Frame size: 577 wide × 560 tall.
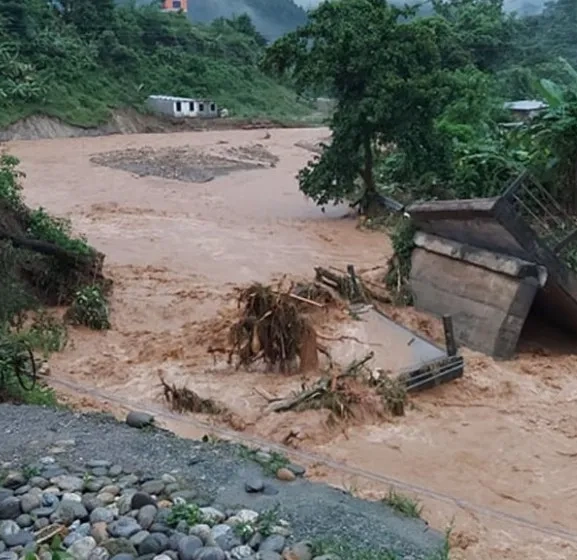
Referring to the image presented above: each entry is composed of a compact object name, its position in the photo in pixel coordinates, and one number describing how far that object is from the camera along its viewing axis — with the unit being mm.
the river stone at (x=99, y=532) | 3632
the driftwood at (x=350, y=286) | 10070
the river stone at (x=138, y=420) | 5633
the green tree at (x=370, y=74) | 15844
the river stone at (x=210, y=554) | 3447
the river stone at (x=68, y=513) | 3793
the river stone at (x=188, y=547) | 3490
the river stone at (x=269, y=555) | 3504
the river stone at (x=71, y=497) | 3963
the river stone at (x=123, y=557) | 3461
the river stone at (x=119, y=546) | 3523
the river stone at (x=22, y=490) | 4051
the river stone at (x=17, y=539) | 3576
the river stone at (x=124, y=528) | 3668
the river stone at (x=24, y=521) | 3768
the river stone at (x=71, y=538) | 3586
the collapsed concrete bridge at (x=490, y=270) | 8797
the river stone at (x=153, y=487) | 4105
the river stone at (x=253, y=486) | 4332
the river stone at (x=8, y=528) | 3644
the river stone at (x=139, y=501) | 3916
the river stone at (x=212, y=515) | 3838
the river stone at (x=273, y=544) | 3609
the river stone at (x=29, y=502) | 3881
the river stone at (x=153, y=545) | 3547
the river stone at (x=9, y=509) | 3826
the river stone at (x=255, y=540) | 3654
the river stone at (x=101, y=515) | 3789
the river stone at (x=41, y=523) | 3736
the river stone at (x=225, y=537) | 3617
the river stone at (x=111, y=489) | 4090
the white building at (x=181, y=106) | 40750
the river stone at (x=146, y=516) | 3754
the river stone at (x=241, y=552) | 3523
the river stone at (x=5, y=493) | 3949
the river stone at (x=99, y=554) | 3473
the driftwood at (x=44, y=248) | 10109
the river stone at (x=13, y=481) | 4152
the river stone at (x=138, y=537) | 3588
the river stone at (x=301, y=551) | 3545
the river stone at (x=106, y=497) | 3979
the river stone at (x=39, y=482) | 4137
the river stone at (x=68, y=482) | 4125
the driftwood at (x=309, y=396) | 7305
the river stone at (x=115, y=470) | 4395
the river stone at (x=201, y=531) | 3642
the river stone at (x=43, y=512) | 3828
